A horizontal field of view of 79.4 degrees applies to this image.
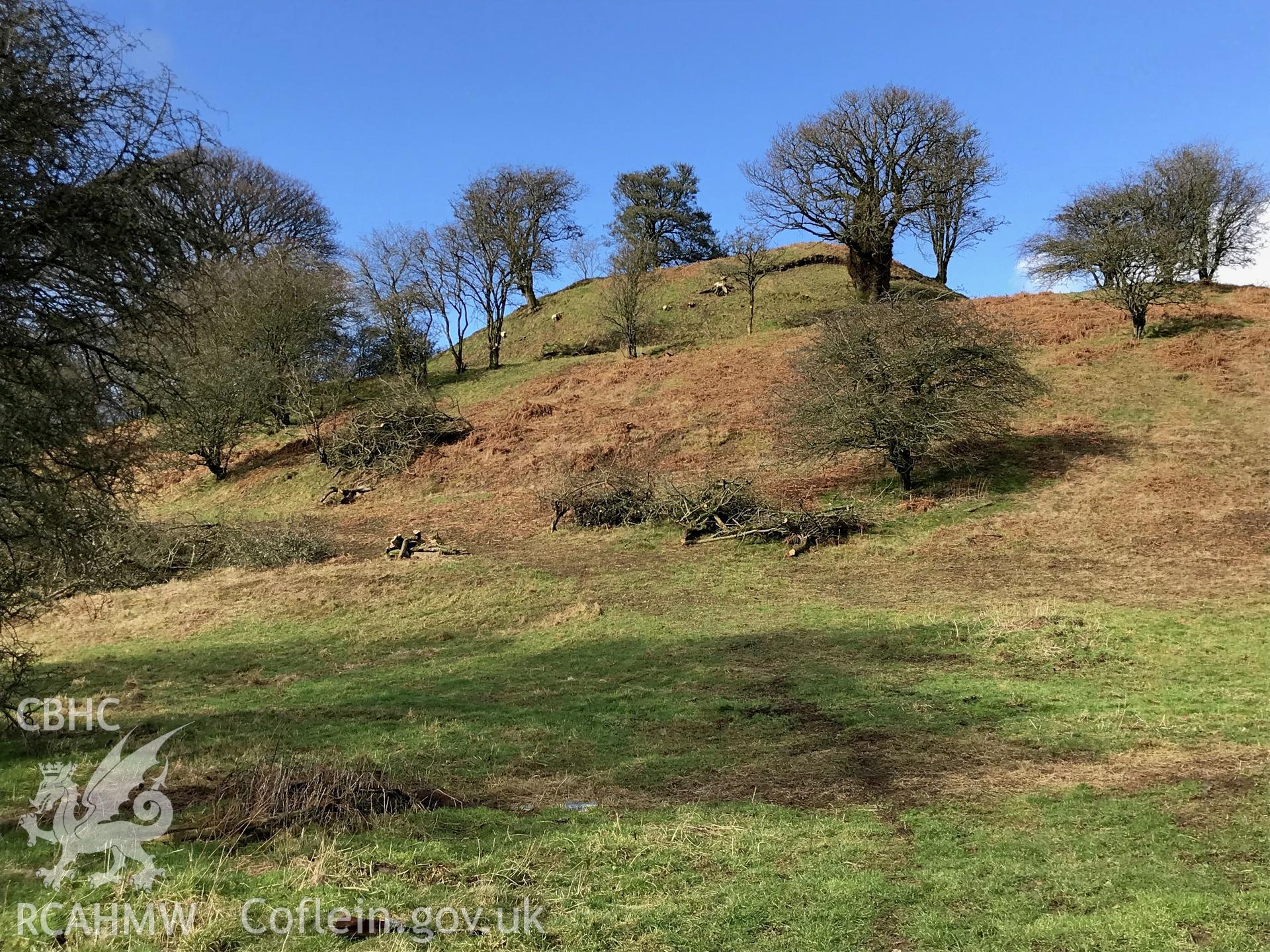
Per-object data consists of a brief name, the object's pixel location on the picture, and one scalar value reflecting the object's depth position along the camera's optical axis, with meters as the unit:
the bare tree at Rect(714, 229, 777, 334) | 41.03
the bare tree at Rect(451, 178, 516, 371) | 44.31
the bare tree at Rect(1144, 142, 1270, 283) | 36.62
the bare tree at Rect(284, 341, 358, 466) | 32.47
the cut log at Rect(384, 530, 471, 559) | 20.52
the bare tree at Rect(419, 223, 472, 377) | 41.56
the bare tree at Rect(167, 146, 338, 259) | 51.19
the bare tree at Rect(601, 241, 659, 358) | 40.19
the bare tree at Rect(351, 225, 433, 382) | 39.91
